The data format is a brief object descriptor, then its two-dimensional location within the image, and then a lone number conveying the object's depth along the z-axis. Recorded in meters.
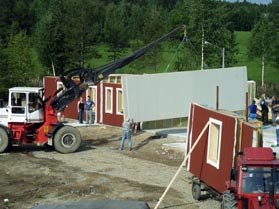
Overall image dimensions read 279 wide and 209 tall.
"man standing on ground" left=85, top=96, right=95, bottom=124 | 30.57
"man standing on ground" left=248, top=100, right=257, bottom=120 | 26.38
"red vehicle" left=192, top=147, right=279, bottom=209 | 10.38
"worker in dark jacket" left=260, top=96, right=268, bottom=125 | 28.11
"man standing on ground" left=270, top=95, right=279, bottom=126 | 28.20
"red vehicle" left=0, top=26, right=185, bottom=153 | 22.22
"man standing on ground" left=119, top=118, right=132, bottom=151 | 22.95
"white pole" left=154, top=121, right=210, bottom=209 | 13.95
